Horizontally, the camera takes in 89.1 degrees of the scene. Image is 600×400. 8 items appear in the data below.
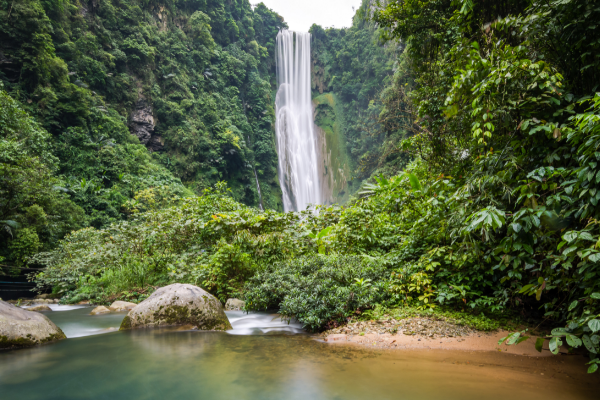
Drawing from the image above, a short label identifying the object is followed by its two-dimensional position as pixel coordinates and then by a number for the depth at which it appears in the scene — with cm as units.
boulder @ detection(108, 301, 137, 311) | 729
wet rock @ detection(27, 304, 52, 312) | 756
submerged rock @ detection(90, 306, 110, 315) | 690
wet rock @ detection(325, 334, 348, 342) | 415
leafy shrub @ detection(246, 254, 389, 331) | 464
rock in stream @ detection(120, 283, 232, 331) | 511
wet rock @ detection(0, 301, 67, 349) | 385
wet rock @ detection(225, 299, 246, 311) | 653
